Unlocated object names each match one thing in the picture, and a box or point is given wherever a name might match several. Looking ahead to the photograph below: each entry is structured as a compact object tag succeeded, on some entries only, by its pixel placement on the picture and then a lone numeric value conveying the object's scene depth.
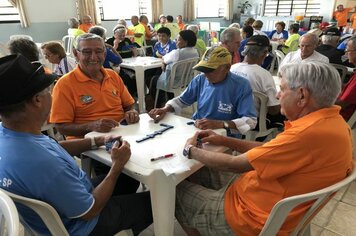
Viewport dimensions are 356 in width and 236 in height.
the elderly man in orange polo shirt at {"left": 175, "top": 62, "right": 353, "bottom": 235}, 0.97
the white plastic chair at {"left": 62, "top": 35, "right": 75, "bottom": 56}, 5.49
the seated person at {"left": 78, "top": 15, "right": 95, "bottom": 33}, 6.35
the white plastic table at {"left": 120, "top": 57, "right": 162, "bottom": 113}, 3.69
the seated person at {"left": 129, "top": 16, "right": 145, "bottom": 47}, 6.22
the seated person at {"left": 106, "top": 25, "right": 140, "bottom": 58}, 4.46
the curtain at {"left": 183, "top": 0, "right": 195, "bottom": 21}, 9.98
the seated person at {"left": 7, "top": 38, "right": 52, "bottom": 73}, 2.38
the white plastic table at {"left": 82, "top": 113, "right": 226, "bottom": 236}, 1.11
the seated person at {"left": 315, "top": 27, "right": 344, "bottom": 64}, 3.57
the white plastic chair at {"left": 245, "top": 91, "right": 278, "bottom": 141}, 2.16
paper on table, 1.12
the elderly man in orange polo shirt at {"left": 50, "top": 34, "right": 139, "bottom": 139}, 1.67
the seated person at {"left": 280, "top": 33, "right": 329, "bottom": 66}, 3.05
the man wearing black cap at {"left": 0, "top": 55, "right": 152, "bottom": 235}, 0.89
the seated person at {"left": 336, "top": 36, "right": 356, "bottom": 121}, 2.22
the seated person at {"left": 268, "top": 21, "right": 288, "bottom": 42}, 7.15
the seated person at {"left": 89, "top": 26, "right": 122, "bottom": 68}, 3.70
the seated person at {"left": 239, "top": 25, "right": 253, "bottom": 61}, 4.92
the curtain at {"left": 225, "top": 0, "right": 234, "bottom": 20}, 11.32
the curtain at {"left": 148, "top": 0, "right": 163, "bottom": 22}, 8.81
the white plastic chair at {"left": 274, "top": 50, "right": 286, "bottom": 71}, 4.21
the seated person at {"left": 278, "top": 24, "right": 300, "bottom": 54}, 5.85
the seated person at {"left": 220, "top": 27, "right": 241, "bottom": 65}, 3.29
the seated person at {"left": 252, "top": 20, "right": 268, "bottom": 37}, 6.11
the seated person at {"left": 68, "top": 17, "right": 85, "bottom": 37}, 5.99
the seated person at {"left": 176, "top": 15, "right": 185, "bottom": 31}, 8.52
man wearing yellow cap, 1.69
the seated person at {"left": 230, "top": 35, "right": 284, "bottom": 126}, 2.20
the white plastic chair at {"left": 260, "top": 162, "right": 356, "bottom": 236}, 0.91
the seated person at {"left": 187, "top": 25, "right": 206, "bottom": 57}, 4.79
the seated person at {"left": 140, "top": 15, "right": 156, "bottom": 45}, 7.24
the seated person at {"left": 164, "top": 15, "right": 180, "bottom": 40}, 6.74
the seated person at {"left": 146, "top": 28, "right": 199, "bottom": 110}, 3.60
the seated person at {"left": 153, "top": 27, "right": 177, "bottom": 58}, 4.65
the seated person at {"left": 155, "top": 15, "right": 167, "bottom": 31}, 7.48
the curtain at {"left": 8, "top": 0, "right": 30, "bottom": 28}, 6.14
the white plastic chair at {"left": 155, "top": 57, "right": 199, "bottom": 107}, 3.51
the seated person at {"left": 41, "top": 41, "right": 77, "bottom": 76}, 3.03
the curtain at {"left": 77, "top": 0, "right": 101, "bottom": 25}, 7.19
